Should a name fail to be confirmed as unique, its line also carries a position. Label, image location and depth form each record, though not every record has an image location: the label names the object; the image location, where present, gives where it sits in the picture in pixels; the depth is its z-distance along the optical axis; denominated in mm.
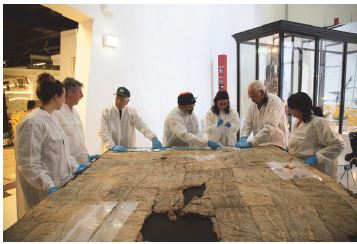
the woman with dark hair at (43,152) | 1814
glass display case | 4941
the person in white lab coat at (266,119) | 3111
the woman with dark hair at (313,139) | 2305
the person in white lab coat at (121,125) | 3227
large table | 1179
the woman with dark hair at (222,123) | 3489
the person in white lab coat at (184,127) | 3040
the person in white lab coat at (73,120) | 2488
